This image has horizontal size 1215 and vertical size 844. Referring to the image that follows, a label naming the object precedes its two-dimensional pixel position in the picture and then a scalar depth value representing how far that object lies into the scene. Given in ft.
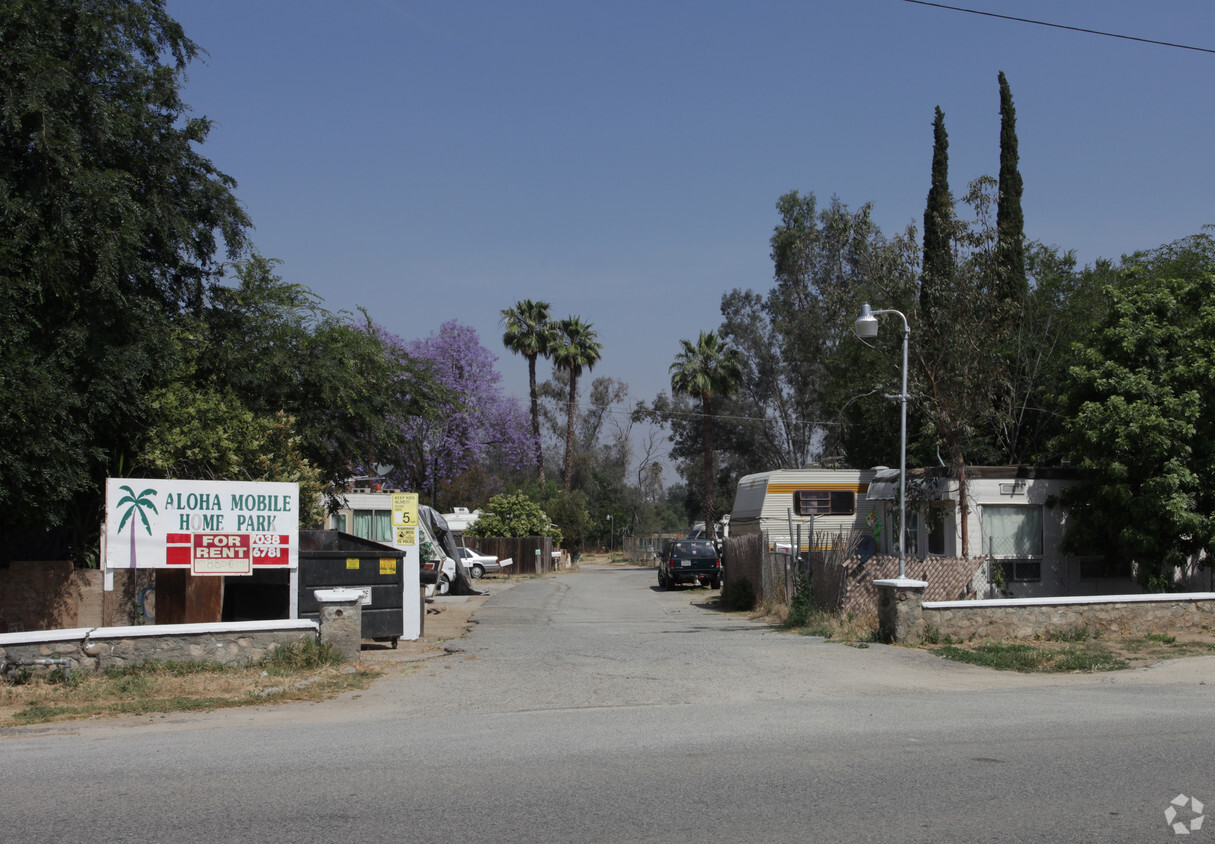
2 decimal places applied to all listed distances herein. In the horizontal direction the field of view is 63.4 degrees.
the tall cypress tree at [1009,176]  107.86
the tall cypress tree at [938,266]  69.36
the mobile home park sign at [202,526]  40.37
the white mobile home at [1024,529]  71.05
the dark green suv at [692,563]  110.73
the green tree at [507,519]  154.20
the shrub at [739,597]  76.38
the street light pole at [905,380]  53.26
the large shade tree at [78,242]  41.93
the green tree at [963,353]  68.49
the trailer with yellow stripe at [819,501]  91.97
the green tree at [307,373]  58.70
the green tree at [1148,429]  61.21
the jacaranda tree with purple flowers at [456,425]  134.62
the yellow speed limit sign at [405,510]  57.36
